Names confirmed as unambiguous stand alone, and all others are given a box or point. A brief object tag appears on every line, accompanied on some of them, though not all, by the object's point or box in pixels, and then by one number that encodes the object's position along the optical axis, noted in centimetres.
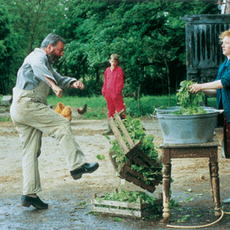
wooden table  658
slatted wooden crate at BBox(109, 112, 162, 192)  664
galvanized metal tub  644
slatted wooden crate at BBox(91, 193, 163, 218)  675
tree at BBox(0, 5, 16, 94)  3998
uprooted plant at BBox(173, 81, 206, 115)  672
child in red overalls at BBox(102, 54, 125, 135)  1637
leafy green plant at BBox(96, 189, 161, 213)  700
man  715
